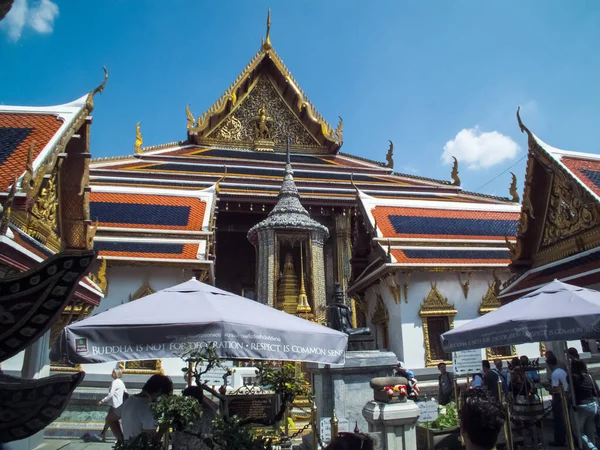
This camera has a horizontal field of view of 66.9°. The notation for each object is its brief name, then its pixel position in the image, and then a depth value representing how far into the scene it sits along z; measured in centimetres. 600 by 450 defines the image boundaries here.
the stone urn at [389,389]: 431
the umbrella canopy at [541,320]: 400
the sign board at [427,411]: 425
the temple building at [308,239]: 907
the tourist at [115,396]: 601
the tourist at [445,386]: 674
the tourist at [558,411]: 504
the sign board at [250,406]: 342
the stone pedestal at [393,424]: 418
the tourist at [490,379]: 607
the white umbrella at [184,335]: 301
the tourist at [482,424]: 213
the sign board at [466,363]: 615
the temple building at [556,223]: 581
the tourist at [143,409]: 360
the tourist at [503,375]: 654
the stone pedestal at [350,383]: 552
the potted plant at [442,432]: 427
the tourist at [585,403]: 463
